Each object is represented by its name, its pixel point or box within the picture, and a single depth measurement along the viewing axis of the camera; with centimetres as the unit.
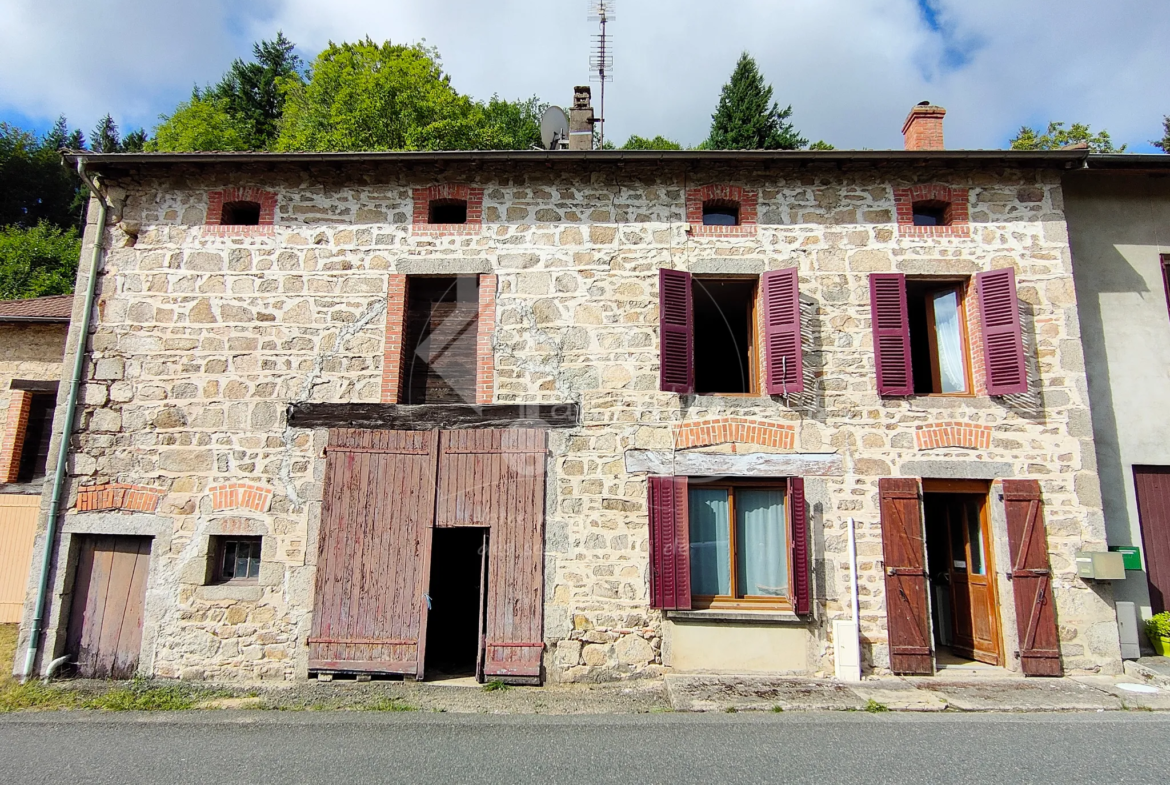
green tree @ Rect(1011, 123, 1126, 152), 1691
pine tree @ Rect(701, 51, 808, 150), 2295
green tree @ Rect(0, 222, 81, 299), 2098
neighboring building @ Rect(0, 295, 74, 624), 962
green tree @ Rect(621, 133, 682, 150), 2320
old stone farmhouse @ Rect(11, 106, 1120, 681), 709
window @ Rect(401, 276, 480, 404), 771
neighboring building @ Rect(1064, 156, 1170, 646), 775
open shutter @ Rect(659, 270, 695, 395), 745
